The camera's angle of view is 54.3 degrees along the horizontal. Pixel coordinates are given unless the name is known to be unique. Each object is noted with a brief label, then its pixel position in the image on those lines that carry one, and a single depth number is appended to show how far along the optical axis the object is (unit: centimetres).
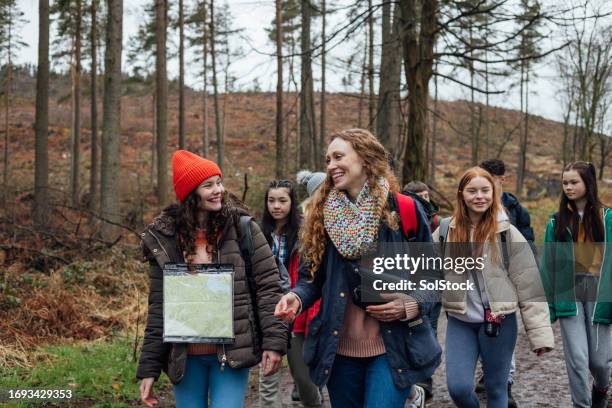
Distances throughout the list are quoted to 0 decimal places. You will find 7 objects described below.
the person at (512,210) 627
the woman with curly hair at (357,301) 309
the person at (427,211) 369
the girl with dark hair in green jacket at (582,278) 486
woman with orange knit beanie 340
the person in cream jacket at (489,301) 420
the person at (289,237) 543
